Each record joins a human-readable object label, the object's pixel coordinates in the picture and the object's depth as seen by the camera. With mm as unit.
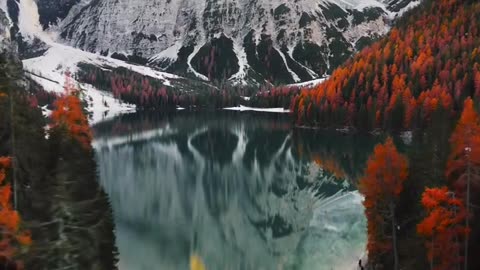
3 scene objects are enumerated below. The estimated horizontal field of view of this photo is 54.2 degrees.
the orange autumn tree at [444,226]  27172
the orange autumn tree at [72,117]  44781
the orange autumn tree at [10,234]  21172
